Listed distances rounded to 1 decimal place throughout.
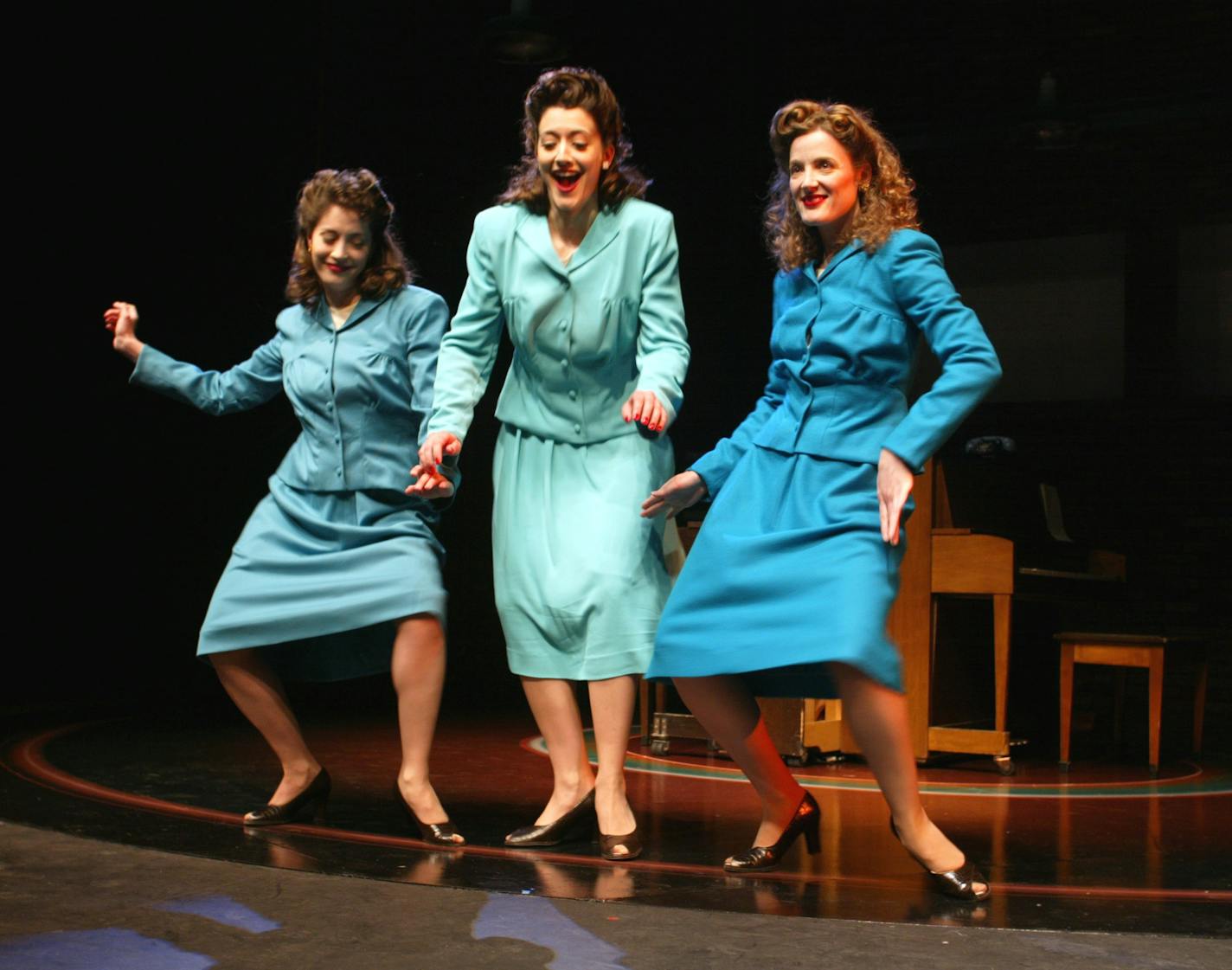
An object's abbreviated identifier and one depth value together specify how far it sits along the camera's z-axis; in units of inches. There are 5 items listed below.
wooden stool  201.2
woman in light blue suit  119.7
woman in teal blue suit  98.1
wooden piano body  189.3
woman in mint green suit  114.4
